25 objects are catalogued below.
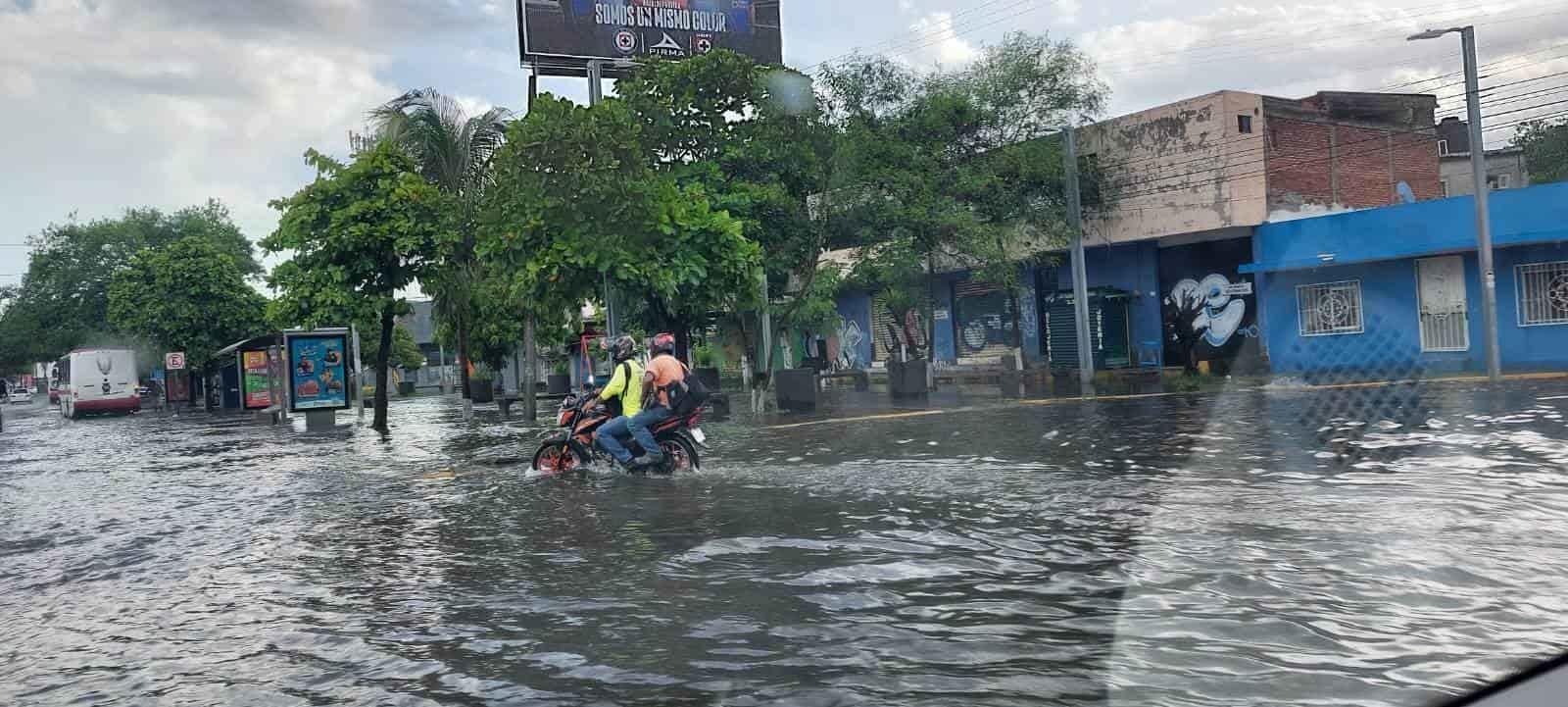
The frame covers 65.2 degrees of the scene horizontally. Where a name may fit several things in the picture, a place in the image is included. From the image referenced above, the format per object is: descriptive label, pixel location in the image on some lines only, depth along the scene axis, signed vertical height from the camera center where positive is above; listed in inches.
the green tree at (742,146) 893.2 +177.5
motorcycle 511.2 -22.6
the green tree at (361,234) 976.3 +135.2
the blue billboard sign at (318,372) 1071.0 +29.9
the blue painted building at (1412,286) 971.9 +49.3
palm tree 1098.7 +231.3
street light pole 886.0 +89.8
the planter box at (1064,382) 1124.5 -18.3
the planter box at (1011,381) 1146.0 -14.9
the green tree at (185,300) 1969.7 +186.1
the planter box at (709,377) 1241.1 +6.6
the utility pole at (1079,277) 1099.9 +77.9
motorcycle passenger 502.3 -6.4
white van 1817.2 +55.7
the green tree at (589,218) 781.9 +111.7
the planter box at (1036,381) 1155.8 -16.9
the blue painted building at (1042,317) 1284.4 +56.7
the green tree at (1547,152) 1769.2 +271.5
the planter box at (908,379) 1085.1 -6.4
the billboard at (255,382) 1695.4 +38.1
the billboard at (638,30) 1208.8 +370.4
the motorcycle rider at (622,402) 503.5 -5.8
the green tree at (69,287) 2559.1 +280.4
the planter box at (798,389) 983.0 -9.2
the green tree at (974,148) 1065.5 +205.6
